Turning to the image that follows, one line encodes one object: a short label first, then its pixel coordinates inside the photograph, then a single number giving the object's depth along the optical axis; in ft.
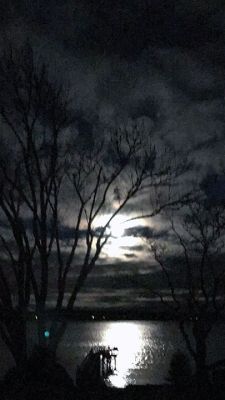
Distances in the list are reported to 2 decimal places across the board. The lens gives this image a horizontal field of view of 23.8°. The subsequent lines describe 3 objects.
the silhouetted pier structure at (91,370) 78.19
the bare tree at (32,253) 50.19
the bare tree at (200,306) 66.18
